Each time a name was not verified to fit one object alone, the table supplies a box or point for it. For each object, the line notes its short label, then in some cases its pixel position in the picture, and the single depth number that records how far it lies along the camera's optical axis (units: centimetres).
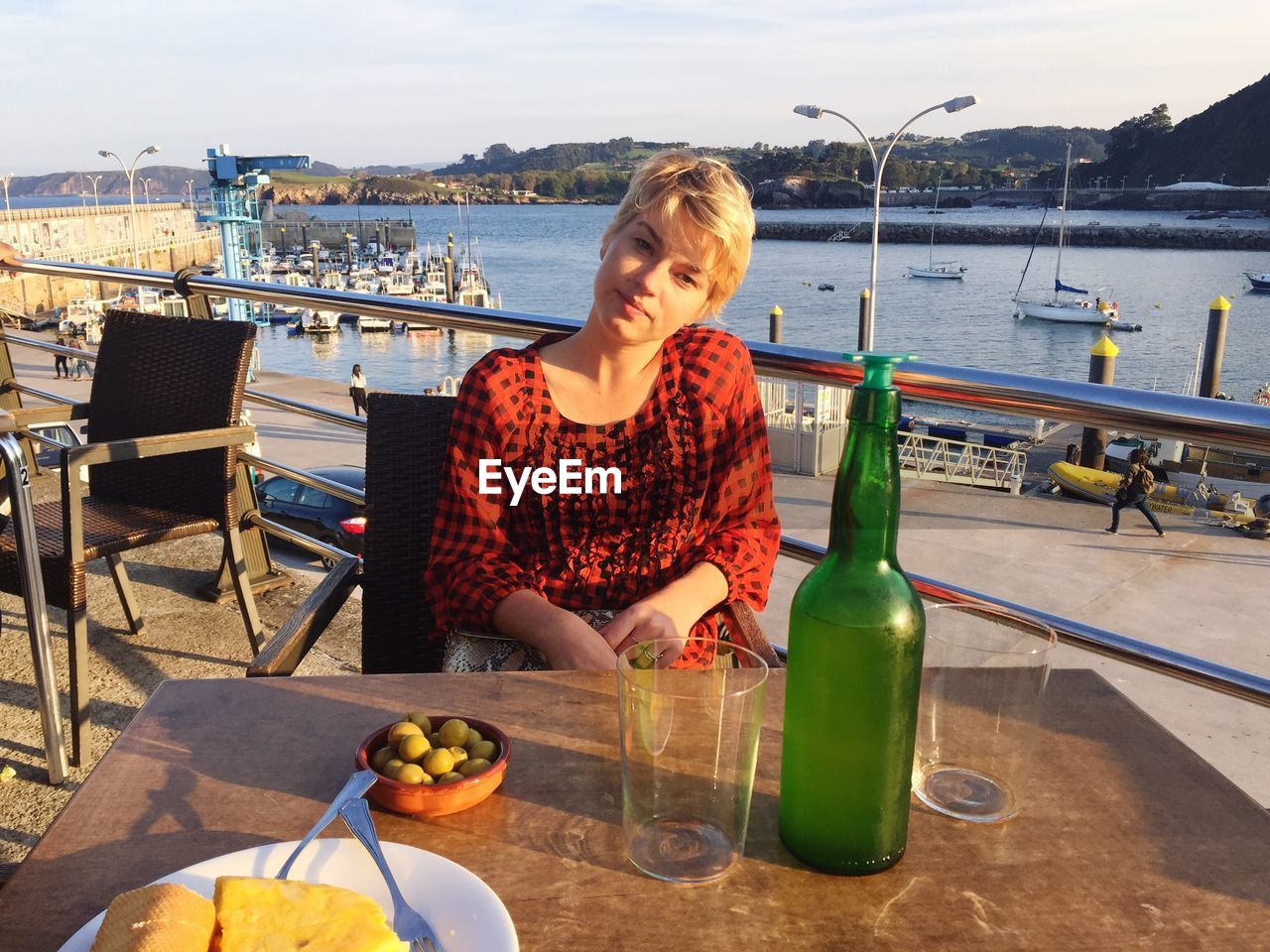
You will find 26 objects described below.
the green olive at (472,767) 90
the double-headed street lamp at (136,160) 3266
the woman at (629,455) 162
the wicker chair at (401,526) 192
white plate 72
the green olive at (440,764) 90
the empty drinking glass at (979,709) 87
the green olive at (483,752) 94
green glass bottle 75
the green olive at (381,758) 92
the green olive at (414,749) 92
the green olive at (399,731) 94
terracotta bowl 88
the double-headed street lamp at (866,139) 1784
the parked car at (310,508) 1027
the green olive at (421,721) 97
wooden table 75
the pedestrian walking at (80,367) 2871
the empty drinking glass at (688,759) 78
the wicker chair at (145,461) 243
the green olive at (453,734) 95
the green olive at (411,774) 89
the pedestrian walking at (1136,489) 1527
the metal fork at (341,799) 80
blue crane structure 3183
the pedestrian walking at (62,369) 2534
